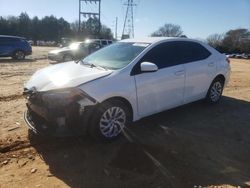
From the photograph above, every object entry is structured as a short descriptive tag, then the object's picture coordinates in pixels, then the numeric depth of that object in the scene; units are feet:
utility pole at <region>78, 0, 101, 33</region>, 111.68
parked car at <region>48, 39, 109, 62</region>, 39.92
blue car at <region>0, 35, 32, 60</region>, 41.89
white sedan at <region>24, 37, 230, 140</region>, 9.00
